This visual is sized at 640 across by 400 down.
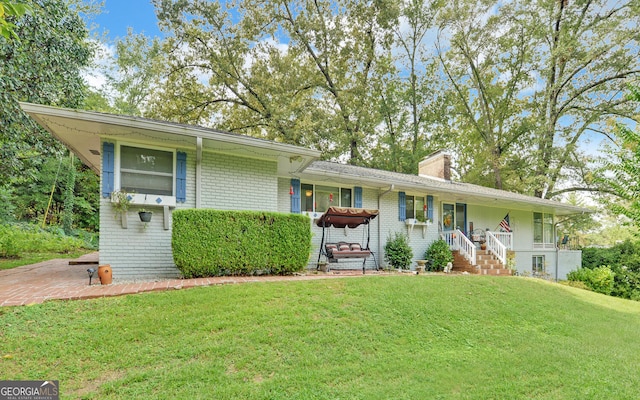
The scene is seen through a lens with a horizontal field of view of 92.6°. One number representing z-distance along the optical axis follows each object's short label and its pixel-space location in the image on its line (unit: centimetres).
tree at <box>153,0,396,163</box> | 1778
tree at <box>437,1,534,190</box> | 2105
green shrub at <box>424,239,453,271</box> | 1152
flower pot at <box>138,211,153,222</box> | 657
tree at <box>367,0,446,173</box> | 2025
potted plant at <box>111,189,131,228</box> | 637
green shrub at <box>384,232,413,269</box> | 1072
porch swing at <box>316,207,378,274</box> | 865
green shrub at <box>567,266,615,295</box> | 1321
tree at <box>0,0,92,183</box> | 793
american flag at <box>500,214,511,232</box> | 1373
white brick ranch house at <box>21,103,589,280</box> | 647
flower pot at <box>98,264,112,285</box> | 578
